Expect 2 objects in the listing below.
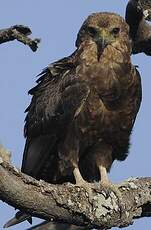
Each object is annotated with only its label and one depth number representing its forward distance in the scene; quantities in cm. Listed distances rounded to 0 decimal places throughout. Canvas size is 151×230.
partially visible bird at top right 1242
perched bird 1412
